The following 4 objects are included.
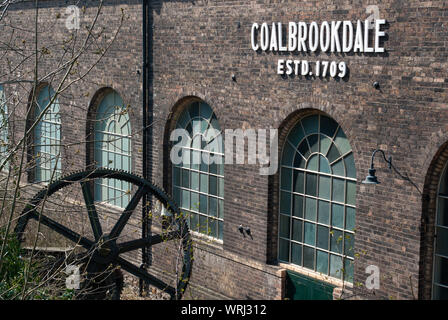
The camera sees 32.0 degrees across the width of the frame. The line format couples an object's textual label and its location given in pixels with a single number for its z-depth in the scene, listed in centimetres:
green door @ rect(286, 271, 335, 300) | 1328
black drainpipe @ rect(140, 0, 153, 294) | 1675
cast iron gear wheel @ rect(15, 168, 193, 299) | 1327
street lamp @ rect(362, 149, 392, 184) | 1113
